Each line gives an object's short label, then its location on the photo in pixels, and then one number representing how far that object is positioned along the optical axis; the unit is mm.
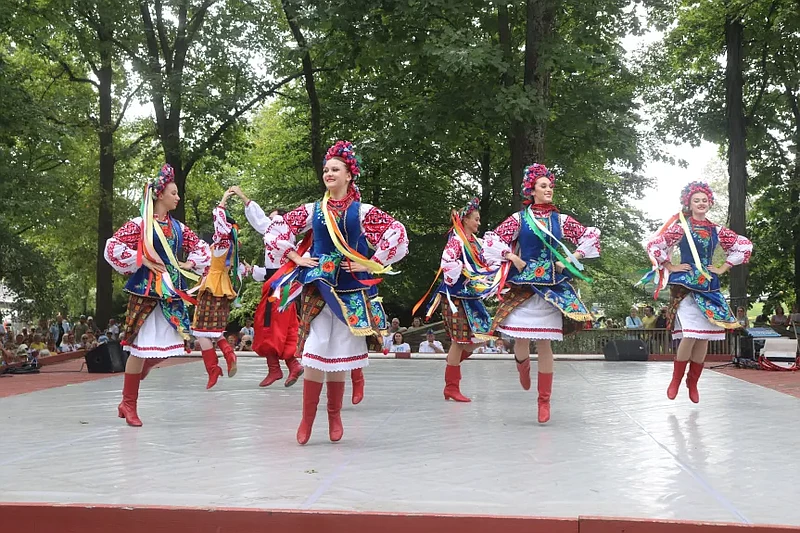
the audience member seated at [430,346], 17797
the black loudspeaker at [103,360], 12617
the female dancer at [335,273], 5531
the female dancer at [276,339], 9508
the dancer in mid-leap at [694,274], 7594
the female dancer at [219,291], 9406
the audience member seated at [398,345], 17031
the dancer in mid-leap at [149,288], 6645
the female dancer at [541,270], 6691
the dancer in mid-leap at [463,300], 8195
